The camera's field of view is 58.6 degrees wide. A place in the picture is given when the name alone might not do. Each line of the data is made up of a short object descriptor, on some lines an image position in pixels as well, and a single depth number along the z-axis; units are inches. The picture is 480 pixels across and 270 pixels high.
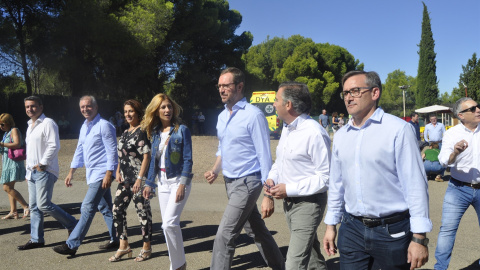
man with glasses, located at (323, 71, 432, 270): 88.7
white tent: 832.6
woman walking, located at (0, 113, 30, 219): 251.0
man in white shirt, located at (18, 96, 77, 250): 198.8
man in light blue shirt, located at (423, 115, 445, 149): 486.4
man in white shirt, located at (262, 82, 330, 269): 118.3
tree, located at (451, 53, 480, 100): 1132.9
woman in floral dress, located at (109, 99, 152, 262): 184.4
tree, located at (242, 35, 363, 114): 1979.6
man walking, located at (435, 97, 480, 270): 159.6
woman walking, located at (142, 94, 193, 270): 158.1
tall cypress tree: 1892.2
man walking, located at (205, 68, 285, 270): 141.6
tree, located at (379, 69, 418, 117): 2954.0
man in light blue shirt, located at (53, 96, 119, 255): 189.0
